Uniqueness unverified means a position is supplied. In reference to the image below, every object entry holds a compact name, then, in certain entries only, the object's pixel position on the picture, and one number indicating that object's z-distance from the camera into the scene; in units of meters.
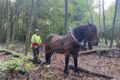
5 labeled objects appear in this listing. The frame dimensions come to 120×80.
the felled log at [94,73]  3.57
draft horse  3.56
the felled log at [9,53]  5.36
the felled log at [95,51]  5.99
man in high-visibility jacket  4.42
